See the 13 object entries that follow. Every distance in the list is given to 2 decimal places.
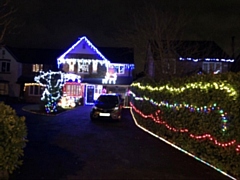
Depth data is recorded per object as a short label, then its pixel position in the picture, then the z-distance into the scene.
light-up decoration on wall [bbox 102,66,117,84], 33.88
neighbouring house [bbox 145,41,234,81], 17.73
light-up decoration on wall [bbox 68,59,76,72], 34.02
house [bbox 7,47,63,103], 35.66
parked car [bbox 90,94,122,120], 16.29
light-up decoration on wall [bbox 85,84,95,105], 33.04
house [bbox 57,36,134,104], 33.62
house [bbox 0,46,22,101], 36.60
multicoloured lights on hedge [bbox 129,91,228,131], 6.67
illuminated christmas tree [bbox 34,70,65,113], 20.62
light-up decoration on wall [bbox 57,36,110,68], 33.91
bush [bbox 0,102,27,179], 5.08
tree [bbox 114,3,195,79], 17.57
